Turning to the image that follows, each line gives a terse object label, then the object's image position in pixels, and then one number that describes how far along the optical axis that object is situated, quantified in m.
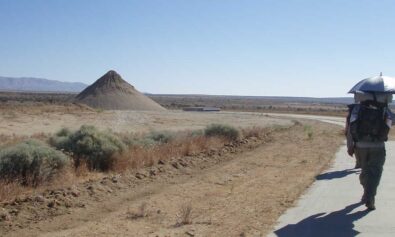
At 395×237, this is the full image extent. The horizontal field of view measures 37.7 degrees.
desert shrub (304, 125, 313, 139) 31.60
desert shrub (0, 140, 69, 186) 12.20
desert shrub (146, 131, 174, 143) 23.34
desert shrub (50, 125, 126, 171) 15.65
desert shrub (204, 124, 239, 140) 26.98
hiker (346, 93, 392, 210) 9.05
